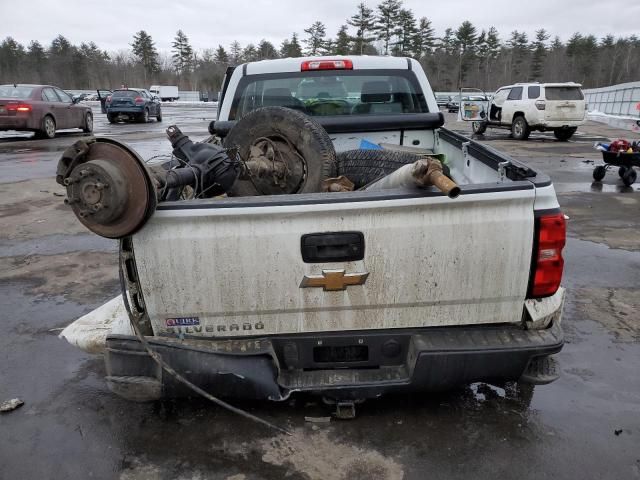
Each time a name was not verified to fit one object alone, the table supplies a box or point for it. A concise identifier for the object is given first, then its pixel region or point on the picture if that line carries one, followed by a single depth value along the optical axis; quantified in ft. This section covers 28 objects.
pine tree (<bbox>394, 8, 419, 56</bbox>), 232.53
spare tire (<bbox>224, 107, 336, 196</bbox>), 10.69
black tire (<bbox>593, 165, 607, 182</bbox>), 33.32
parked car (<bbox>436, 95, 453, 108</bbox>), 149.30
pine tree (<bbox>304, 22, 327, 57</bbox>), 239.30
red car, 53.42
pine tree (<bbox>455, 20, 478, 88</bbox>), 250.78
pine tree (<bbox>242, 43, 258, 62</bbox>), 295.07
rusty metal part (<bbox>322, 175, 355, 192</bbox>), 10.73
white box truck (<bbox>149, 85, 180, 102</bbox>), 209.97
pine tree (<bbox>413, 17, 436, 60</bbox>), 236.22
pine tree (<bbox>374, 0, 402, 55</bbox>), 230.68
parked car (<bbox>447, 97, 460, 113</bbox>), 116.41
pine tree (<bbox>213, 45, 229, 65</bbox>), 317.63
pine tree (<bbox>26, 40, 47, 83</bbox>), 270.67
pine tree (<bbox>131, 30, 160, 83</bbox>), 297.33
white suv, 57.57
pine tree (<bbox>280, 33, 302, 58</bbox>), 249.55
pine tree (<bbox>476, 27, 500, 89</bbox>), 256.17
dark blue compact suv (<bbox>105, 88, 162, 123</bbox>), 84.94
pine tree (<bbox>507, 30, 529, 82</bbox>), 267.59
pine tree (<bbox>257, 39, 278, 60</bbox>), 286.66
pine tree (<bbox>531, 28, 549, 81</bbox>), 262.77
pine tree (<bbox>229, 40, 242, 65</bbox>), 324.39
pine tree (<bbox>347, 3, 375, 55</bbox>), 226.38
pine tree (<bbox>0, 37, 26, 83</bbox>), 264.52
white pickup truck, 7.66
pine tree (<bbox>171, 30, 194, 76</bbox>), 311.27
